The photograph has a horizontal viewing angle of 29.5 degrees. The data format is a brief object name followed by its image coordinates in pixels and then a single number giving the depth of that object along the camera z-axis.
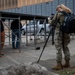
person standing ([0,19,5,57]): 6.50
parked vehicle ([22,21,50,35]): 9.54
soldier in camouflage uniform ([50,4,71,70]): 4.32
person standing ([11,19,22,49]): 7.41
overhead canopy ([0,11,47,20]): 6.68
